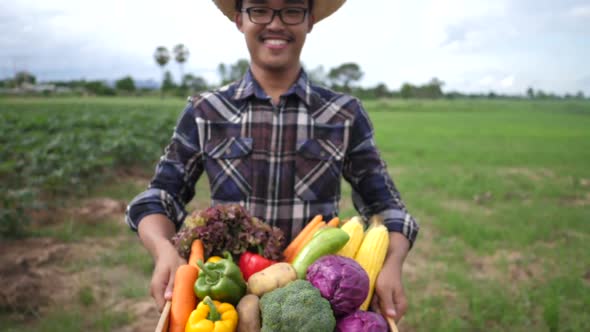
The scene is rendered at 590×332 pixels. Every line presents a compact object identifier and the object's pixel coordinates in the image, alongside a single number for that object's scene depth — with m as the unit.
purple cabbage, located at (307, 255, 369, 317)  1.38
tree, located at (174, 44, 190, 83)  103.81
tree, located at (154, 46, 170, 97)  99.79
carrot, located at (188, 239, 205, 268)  1.59
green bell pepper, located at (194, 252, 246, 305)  1.40
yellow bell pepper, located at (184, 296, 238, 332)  1.30
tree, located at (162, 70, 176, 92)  86.25
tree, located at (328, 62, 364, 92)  95.25
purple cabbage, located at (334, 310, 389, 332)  1.34
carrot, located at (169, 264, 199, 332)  1.40
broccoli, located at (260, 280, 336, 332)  1.26
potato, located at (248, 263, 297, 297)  1.42
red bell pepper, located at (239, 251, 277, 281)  1.57
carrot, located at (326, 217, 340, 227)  1.83
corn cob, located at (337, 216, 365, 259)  1.71
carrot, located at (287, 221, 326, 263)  1.77
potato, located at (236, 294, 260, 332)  1.34
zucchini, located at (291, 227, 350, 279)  1.57
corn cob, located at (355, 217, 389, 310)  1.72
